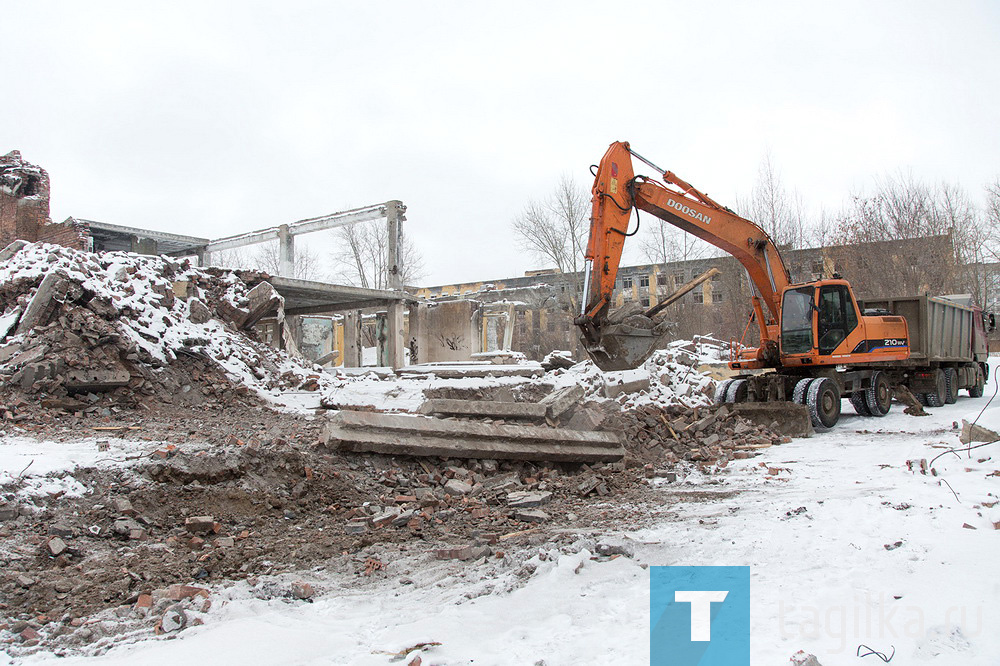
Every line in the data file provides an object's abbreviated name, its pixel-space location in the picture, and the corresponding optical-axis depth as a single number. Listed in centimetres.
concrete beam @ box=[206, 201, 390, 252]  1759
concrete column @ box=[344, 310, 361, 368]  2266
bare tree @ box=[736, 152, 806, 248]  2817
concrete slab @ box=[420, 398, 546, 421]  828
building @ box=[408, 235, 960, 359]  2548
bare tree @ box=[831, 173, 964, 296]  2539
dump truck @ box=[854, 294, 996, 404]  1354
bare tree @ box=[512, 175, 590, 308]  3766
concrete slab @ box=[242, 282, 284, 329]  1277
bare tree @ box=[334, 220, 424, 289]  4341
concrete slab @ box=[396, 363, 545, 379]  1315
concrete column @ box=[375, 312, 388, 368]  2219
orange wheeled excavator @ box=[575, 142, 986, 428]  1009
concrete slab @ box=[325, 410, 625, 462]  705
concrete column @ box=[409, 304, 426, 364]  2012
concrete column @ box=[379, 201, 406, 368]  1694
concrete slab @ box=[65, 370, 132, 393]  878
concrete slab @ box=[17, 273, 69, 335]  951
